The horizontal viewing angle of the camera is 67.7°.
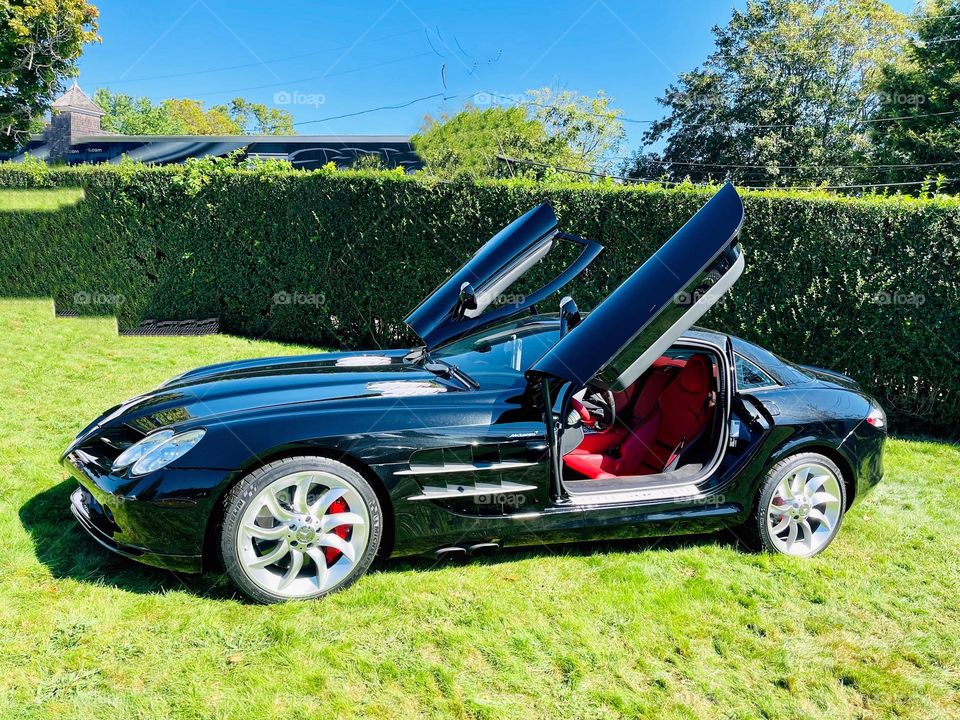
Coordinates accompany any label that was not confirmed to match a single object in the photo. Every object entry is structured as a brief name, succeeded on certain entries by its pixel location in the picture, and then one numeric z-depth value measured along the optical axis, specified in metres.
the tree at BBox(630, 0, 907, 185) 33.19
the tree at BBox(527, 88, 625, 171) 33.69
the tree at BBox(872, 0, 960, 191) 25.64
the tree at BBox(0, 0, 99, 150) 23.56
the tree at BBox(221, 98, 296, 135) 90.50
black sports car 3.23
